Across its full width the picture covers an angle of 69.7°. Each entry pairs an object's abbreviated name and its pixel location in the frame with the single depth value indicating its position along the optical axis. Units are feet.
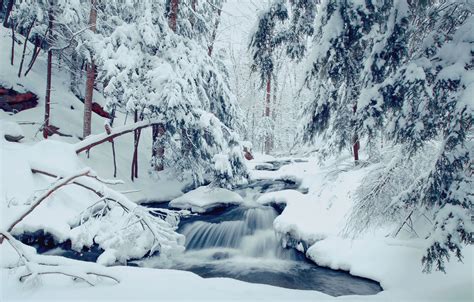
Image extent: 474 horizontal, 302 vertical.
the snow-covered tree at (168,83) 35.24
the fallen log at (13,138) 35.47
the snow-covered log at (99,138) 34.86
